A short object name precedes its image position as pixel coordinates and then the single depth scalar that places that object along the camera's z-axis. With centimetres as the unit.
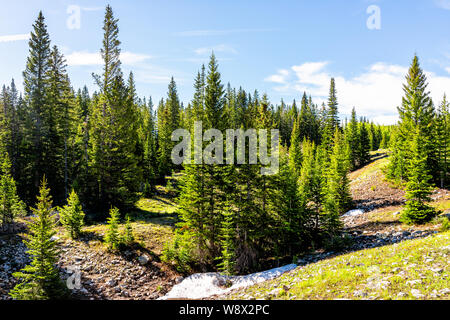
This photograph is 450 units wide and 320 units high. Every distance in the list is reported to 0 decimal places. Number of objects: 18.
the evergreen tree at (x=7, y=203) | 1880
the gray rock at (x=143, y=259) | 1766
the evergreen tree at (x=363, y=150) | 5856
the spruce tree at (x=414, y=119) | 3347
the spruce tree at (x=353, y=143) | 5850
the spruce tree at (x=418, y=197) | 1923
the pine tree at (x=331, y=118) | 5941
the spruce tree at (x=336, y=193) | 1992
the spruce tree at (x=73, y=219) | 1953
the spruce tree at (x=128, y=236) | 1928
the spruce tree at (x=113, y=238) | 1845
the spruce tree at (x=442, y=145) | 3269
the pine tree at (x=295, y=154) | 5349
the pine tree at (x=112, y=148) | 2769
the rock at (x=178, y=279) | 1645
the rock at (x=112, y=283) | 1497
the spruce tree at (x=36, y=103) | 3139
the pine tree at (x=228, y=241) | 1723
